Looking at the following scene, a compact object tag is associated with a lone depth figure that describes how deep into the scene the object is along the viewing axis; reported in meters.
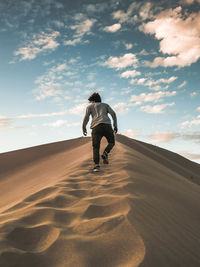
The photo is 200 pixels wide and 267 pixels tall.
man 4.99
